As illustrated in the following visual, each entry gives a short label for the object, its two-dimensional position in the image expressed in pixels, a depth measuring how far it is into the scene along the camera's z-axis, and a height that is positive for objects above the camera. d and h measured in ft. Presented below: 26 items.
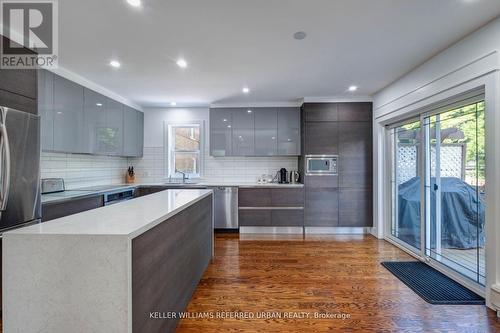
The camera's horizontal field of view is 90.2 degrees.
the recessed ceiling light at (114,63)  9.65 +4.12
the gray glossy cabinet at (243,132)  15.89 +2.28
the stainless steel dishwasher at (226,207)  14.90 -2.38
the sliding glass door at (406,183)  11.18 -0.72
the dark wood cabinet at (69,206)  8.22 -1.44
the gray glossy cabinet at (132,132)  14.60 +2.23
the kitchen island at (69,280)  3.52 -1.61
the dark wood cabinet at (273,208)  14.67 -2.40
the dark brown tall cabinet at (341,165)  14.53 +0.16
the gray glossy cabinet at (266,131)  15.79 +2.33
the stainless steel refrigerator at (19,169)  6.63 -0.04
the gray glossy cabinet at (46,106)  9.02 +2.27
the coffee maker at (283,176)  16.02 -0.54
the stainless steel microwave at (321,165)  14.70 +0.16
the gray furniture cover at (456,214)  8.13 -1.69
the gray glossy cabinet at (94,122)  11.36 +2.20
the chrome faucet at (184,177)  16.55 -0.63
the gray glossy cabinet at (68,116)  9.76 +2.12
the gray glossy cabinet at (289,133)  15.67 +2.19
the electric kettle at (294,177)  15.78 -0.60
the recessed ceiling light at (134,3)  6.10 +4.08
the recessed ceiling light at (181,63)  9.52 +4.11
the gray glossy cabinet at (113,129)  12.91 +2.06
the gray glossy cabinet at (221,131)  15.99 +2.35
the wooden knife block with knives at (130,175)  16.38 -0.53
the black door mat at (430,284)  7.54 -3.96
